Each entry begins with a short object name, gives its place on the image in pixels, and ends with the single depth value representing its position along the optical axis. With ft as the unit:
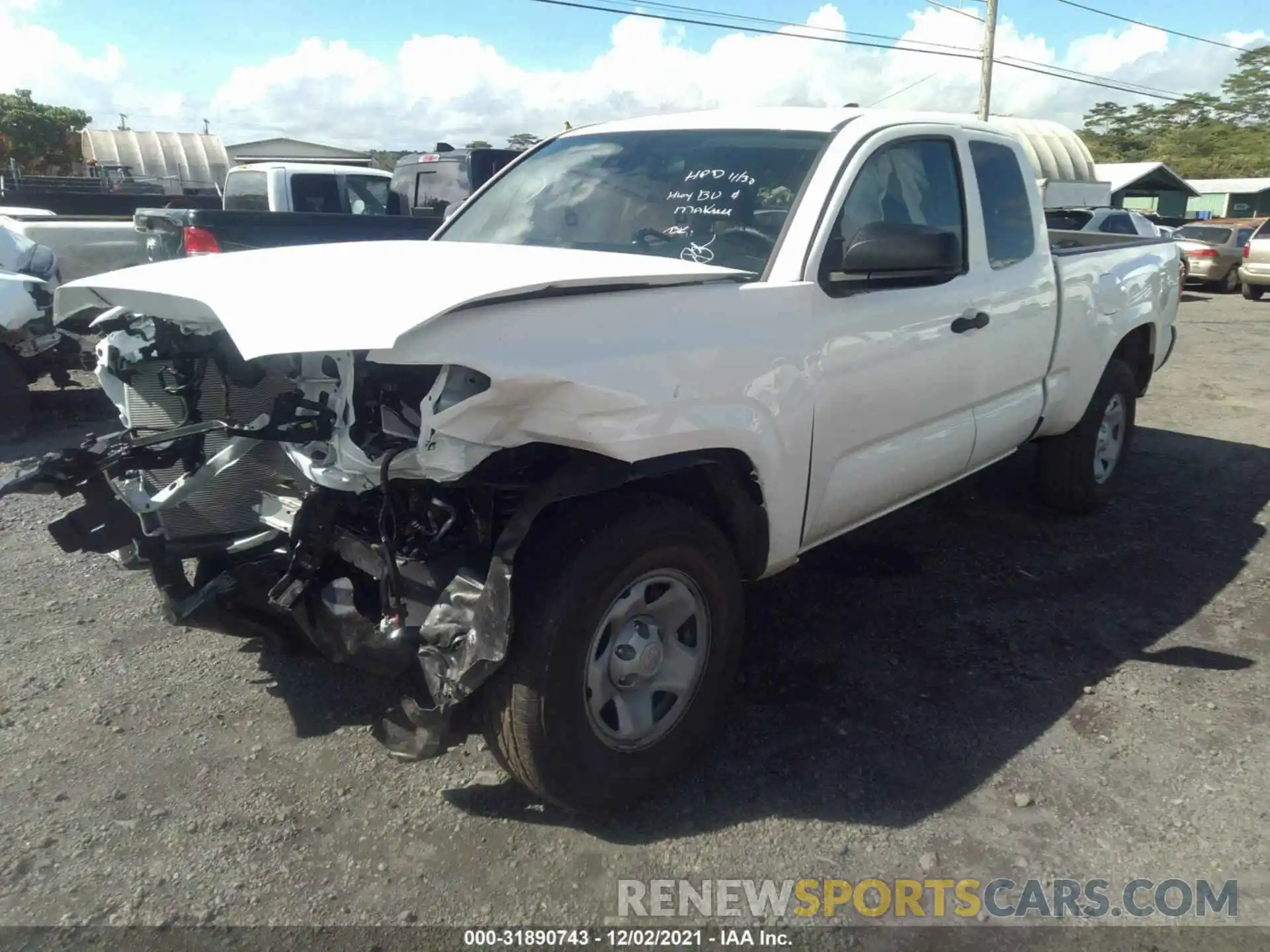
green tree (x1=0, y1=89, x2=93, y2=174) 149.48
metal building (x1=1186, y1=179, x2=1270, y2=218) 130.72
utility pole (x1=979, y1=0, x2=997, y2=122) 80.33
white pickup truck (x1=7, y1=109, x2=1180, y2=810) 8.07
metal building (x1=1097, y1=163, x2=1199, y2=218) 102.89
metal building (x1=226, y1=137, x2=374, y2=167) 153.67
